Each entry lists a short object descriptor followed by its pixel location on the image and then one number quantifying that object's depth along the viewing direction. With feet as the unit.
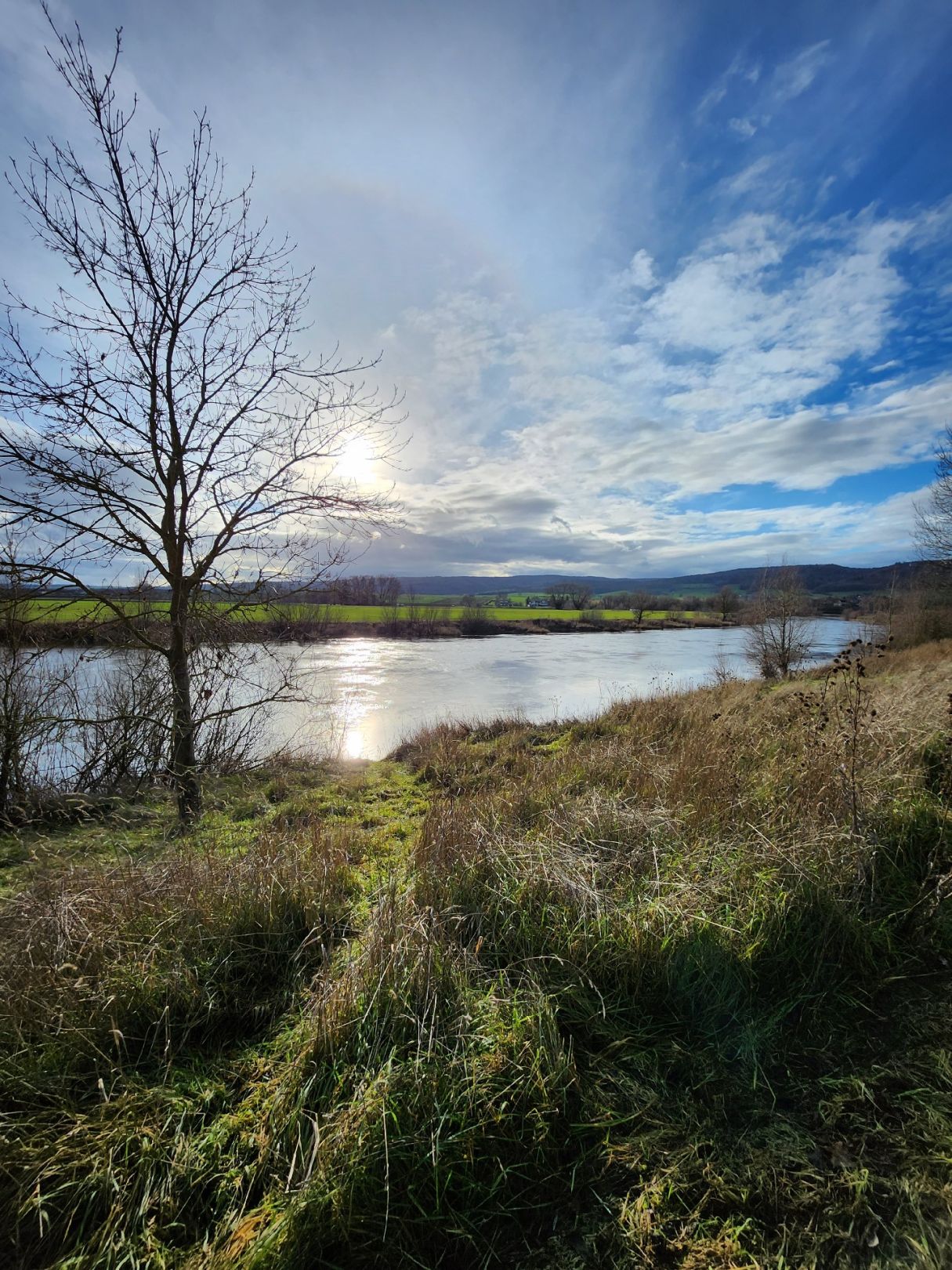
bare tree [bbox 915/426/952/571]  78.18
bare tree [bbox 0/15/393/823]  15.19
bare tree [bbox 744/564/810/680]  73.36
